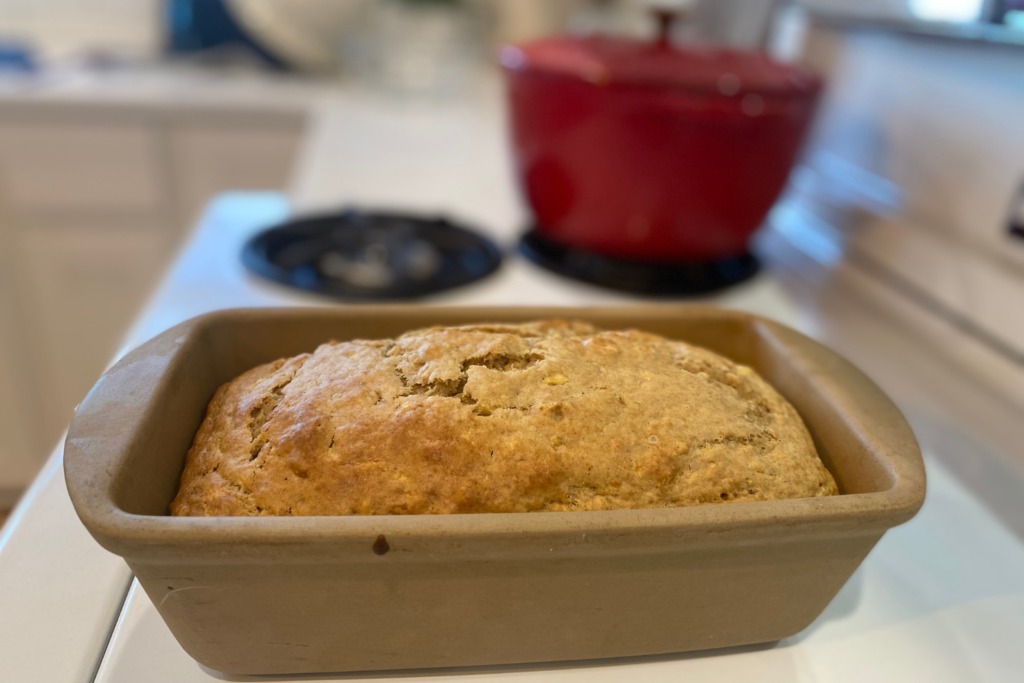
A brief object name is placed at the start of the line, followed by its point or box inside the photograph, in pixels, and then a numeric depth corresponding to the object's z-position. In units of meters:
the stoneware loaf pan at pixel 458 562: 0.31
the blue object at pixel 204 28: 1.92
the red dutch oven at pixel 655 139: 0.74
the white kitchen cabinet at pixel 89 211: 1.63
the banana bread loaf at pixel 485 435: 0.38
